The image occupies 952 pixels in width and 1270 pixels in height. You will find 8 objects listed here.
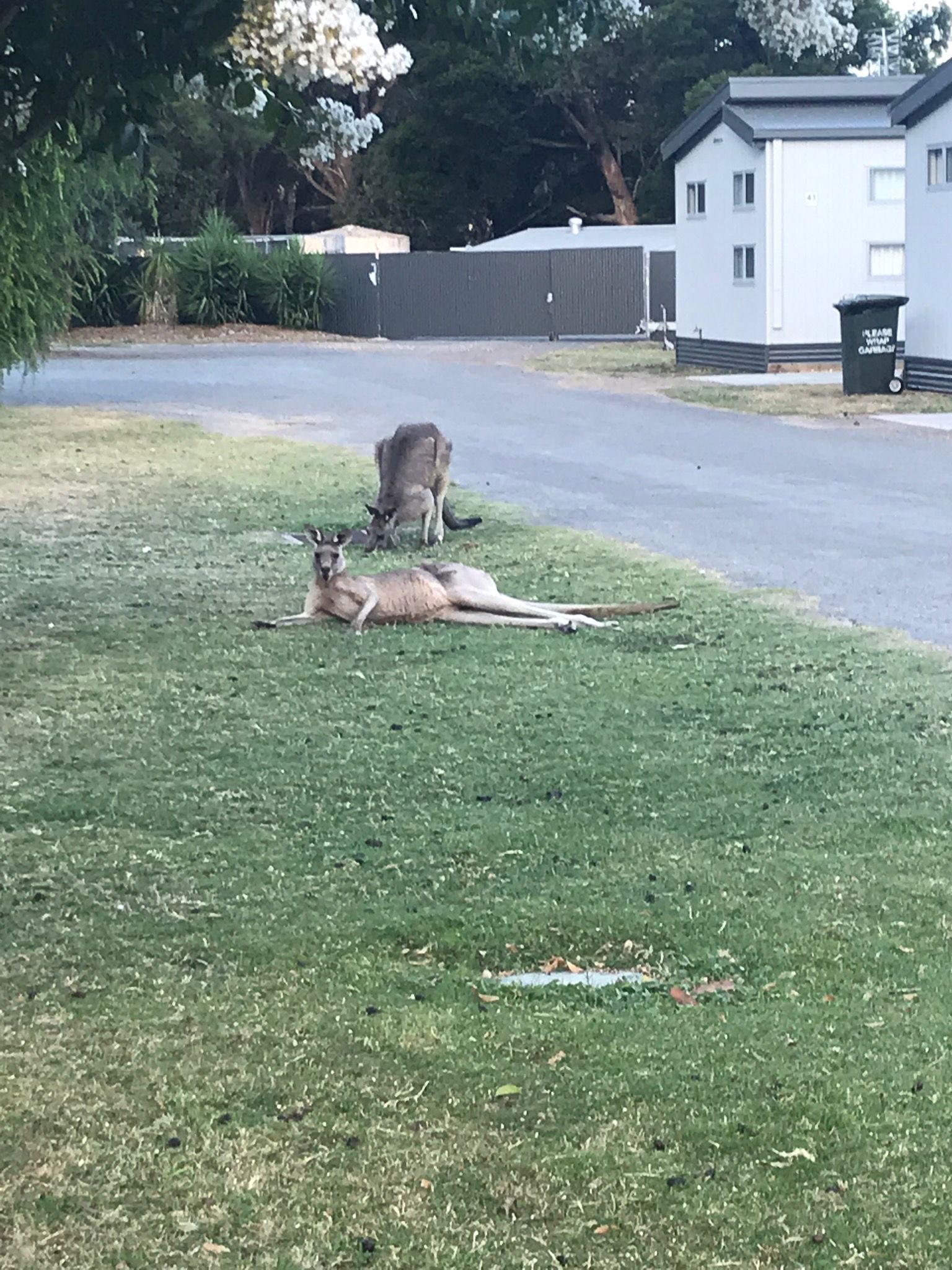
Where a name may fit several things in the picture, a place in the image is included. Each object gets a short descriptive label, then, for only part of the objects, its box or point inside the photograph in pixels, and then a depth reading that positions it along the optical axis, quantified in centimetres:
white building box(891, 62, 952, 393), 2598
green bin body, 2556
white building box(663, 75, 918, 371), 3144
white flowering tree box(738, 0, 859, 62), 5475
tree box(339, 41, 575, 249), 5844
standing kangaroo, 1322
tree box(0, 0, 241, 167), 511
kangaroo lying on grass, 1044
